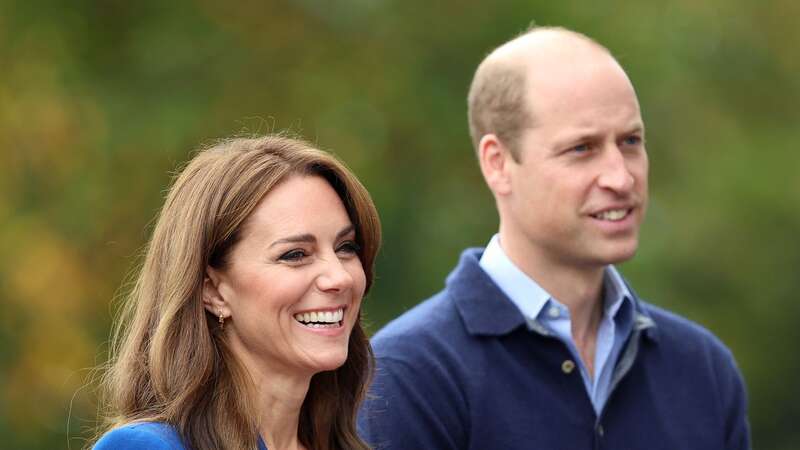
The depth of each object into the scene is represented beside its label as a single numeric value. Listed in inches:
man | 302.5
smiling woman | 243.4
